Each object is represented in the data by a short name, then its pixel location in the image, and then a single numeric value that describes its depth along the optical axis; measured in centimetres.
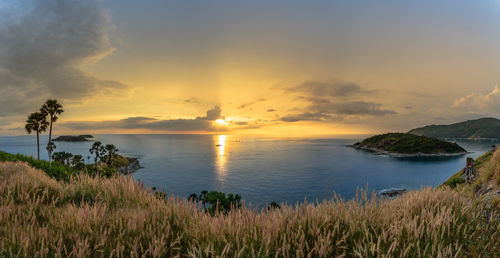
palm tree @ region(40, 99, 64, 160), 7684
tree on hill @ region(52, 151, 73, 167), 9431
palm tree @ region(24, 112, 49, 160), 7638
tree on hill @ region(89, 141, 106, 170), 11291
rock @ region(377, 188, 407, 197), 10238
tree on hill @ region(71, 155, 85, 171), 9410
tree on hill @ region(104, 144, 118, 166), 11638
